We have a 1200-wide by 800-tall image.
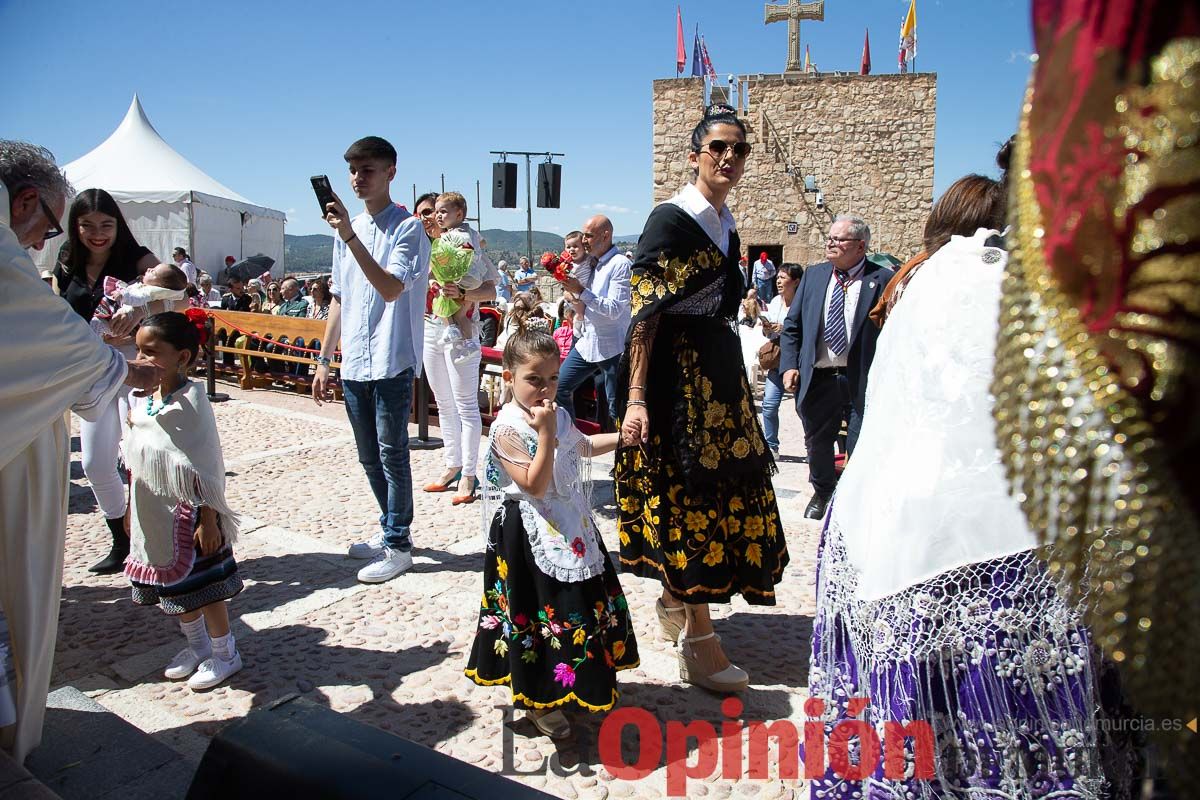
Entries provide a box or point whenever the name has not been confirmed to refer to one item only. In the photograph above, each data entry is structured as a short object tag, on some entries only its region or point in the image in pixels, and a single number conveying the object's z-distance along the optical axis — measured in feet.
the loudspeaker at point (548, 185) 71.20
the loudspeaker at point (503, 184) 71.46
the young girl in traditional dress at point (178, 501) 9.70
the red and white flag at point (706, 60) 90.79
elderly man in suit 15.74
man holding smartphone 13.12
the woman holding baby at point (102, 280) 12.75
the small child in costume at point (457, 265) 17.92
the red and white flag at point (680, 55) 92.99
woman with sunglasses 9.26
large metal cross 100.06
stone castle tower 82.53
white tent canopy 63.41
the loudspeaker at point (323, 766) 5.25
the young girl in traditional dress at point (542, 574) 8.29
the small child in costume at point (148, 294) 11.85
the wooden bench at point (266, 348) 31.42
